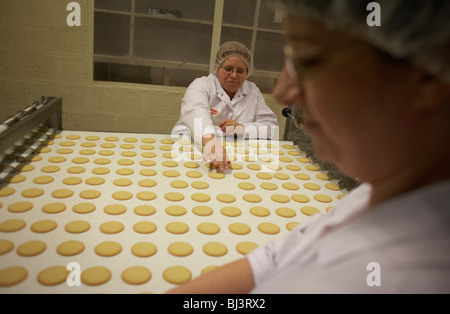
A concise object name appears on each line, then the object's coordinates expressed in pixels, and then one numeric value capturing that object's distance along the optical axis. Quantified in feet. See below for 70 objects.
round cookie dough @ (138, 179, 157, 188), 4.82
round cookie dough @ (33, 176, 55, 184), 4.61
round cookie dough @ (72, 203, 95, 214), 3.98
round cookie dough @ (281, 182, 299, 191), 5.20
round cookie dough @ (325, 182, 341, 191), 5.26
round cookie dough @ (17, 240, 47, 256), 3.19
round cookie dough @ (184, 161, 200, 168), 5.71
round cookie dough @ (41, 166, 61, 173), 4.95
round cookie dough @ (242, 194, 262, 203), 4.68
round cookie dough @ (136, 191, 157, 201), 4.44
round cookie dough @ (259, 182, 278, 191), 5.13
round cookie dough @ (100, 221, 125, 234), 3.66
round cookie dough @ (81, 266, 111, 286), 2.91
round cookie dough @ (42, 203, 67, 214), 3.91
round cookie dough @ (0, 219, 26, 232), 3.51
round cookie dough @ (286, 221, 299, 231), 4.09
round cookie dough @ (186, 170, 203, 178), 5.31
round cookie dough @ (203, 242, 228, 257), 3.46
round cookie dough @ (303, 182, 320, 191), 5.25
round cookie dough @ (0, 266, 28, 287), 2.79
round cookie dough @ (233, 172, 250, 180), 5.41
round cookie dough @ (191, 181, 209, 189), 4.94
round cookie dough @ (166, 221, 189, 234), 3.77
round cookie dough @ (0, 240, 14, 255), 3.18
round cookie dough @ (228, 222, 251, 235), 3.90
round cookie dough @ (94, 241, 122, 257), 3.31
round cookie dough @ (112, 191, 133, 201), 4.38
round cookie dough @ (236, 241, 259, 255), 3.54
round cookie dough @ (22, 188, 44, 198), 4.22
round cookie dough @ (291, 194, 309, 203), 4.81
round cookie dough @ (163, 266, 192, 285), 3.03
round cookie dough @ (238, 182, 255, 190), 5.05
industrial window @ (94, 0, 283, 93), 15.79
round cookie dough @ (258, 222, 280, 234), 3.95
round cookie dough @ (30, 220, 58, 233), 3.56
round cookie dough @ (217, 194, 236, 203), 4.62
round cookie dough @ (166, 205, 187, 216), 4.14
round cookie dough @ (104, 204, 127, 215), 4.02
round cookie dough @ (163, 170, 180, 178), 5.24
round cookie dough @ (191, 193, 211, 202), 4.56
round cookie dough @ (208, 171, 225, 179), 5.36
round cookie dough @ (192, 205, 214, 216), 4.21
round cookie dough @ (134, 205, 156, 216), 4.07
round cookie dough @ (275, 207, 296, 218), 4.36
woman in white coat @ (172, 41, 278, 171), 7.57
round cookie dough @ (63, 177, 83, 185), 4.68
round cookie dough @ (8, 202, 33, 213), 3.85
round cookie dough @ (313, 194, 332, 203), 4.84
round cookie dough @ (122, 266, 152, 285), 2.98
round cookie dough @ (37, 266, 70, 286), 2.85
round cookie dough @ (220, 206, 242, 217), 4.25
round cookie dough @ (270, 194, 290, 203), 4.77
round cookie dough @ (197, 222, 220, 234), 3.84
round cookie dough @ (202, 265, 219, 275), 3.21
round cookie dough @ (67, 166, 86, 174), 5.01
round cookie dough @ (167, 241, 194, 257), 3.41
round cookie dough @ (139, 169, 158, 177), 5.20
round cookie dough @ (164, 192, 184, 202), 4.50
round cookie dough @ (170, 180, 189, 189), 4.88
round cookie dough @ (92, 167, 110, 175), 5.07
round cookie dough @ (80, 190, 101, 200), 4.32
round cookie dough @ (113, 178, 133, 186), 4.78
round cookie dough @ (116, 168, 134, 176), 5.13
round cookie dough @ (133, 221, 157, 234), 3.72
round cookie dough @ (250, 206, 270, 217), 4.33
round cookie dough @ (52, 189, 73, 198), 4.29
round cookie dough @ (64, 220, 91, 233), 3.61
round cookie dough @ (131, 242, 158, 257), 3.35
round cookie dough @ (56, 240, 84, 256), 3.26
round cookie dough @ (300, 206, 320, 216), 4.46
